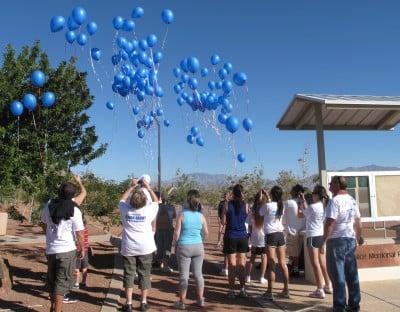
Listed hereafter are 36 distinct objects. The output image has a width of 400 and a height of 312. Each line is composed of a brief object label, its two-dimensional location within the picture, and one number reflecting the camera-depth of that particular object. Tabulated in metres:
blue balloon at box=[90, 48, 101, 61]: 11.31
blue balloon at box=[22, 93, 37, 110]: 8.59
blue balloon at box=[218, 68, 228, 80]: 12.80
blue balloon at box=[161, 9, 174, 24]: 11.04
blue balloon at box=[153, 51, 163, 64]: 12.83
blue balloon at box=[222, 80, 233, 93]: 12.89
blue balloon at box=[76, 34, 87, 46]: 9.95
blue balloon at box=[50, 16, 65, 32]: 9.07
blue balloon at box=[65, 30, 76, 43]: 9.52
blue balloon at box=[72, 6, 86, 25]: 9.17
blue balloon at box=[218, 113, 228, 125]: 12.62
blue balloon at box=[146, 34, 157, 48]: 12.08
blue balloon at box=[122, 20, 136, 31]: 11.00
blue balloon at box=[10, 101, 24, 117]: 8.58
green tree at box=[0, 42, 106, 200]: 9.75
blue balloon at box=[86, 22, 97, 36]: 10.03
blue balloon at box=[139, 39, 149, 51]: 12.01
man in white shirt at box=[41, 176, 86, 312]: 5.48
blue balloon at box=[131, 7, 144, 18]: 10.92
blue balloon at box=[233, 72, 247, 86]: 12.07
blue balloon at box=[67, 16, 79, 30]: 9.23
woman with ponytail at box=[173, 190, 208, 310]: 6.29
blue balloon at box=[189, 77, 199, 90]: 13.23
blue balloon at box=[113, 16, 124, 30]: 10.98
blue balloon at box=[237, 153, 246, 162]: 14.29
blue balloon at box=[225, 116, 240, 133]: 12.16
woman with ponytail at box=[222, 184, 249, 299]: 6.98
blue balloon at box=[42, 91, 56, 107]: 8.94
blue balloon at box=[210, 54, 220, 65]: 12.47
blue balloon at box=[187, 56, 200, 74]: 12.01
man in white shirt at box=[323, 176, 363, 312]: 5.71
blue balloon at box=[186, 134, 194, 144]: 14.63
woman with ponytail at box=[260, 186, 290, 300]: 6.93
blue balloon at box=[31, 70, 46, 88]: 8.63
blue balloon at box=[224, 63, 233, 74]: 12.89
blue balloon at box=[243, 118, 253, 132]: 12.28
